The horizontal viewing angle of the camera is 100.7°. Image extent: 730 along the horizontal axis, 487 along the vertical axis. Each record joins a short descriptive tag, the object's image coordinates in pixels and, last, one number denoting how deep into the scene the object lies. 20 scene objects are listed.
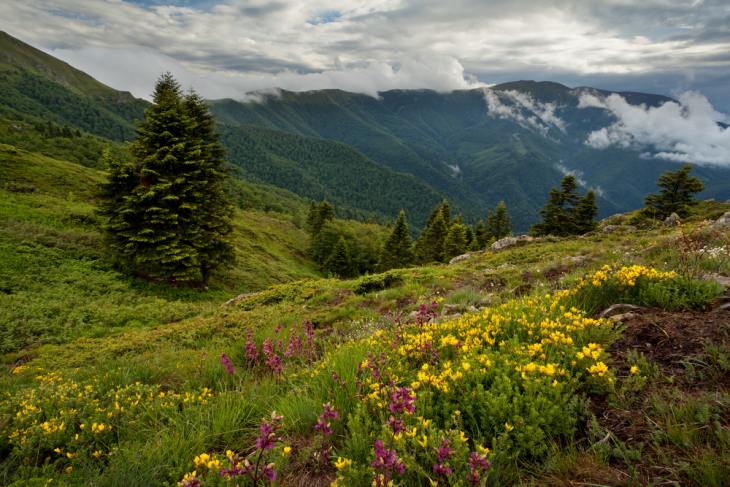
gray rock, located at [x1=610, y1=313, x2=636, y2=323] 3.31
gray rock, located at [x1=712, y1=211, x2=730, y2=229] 12.65
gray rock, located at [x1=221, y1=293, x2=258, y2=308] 12.03
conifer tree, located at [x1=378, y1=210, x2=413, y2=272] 46.41
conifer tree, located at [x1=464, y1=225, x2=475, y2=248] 48.71
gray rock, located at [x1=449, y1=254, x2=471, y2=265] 18.56
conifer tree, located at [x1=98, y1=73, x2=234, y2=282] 15.26
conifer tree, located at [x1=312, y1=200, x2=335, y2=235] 61.75
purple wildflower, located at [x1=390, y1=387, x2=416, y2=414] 1.90
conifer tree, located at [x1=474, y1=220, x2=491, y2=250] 45.61
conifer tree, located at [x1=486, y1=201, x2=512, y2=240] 47.91
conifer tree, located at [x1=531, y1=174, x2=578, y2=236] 36.56
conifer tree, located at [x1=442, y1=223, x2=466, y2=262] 39.56
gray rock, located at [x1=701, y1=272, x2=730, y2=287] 3.40
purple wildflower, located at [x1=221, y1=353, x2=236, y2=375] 3.83
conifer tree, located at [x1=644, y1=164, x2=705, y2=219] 29.03
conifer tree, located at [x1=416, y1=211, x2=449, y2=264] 44.03
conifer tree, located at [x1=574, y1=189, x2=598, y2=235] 37.09
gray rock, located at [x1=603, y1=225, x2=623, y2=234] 22.73
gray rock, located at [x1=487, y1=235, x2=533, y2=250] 20.75
